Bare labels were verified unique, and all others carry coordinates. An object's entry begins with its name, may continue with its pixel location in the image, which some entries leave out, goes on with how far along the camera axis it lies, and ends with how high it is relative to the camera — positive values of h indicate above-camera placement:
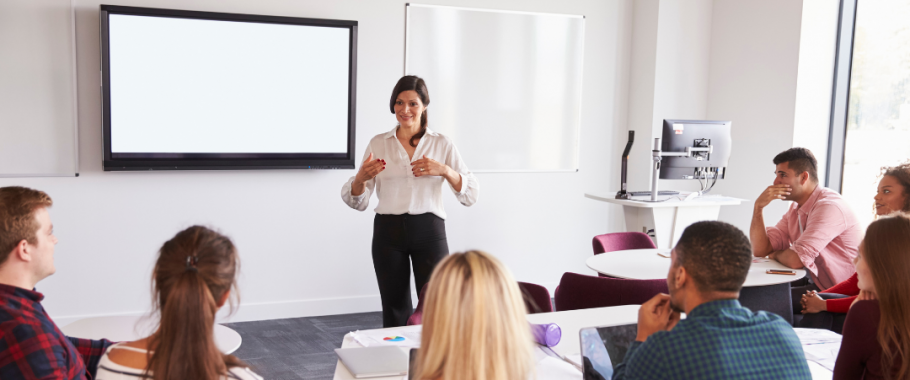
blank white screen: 4.00 +0.30
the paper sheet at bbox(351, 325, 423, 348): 1.99 -0.63
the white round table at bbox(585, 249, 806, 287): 2.90 -0.58
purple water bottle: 1.99 -0.59
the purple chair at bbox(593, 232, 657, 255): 3.76 -0.56
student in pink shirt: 3.16 -0.40
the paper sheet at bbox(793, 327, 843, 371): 1.97 -0.62
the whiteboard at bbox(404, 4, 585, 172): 4.70 +0.46
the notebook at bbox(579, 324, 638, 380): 1.66 -0.53
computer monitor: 4.13 +0.01
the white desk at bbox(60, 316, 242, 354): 2.23 -0.77
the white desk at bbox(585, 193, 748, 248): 4.07 -0.43
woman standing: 3.13 -0.29
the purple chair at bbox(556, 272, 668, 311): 2.49 -0.58
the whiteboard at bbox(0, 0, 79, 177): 3.76 +0.23
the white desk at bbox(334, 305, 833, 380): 2.02 -0.62
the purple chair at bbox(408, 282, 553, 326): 2.53 -0.60
